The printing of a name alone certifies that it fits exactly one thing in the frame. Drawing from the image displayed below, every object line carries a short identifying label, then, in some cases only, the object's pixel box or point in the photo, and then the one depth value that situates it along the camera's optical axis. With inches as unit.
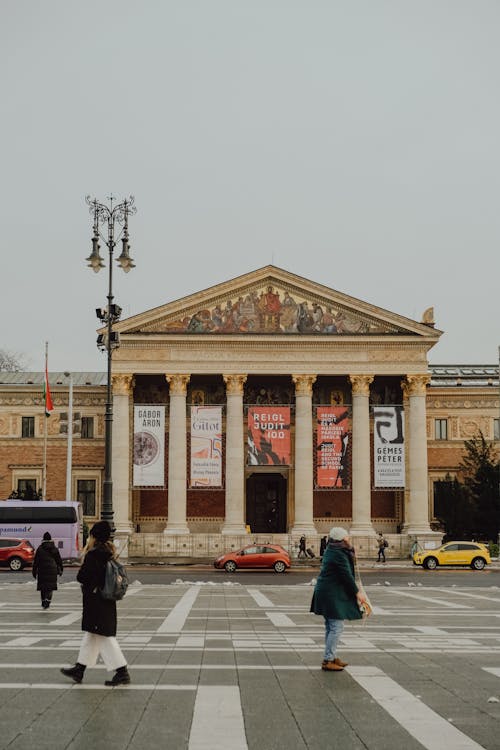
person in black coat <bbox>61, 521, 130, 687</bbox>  438.3
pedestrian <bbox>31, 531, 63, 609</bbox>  888.9
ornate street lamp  1221.7
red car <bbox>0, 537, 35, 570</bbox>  1843.0
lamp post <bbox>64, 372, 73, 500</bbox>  2276.8
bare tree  3858.3
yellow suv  1903.3
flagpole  2488.9
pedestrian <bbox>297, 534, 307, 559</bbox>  2235.5
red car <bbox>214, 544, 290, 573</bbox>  1807.3
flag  2348.7
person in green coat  482.9
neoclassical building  2325.3
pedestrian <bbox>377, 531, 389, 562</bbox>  2148.5
